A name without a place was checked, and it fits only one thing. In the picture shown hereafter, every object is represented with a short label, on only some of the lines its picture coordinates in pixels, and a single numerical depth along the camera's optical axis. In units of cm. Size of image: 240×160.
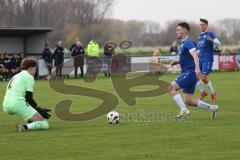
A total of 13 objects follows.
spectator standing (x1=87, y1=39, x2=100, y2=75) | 4226
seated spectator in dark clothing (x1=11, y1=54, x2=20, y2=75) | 3934
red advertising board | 4784
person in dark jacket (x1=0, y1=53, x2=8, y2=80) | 3922
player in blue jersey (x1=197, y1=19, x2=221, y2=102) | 1969
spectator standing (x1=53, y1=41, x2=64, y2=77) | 4109
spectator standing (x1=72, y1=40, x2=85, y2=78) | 4125
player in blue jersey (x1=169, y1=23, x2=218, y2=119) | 1558
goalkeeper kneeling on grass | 1368
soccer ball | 1508
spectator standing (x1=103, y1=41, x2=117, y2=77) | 4331
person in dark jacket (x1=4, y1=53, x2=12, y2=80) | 3934
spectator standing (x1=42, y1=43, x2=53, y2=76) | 4134
